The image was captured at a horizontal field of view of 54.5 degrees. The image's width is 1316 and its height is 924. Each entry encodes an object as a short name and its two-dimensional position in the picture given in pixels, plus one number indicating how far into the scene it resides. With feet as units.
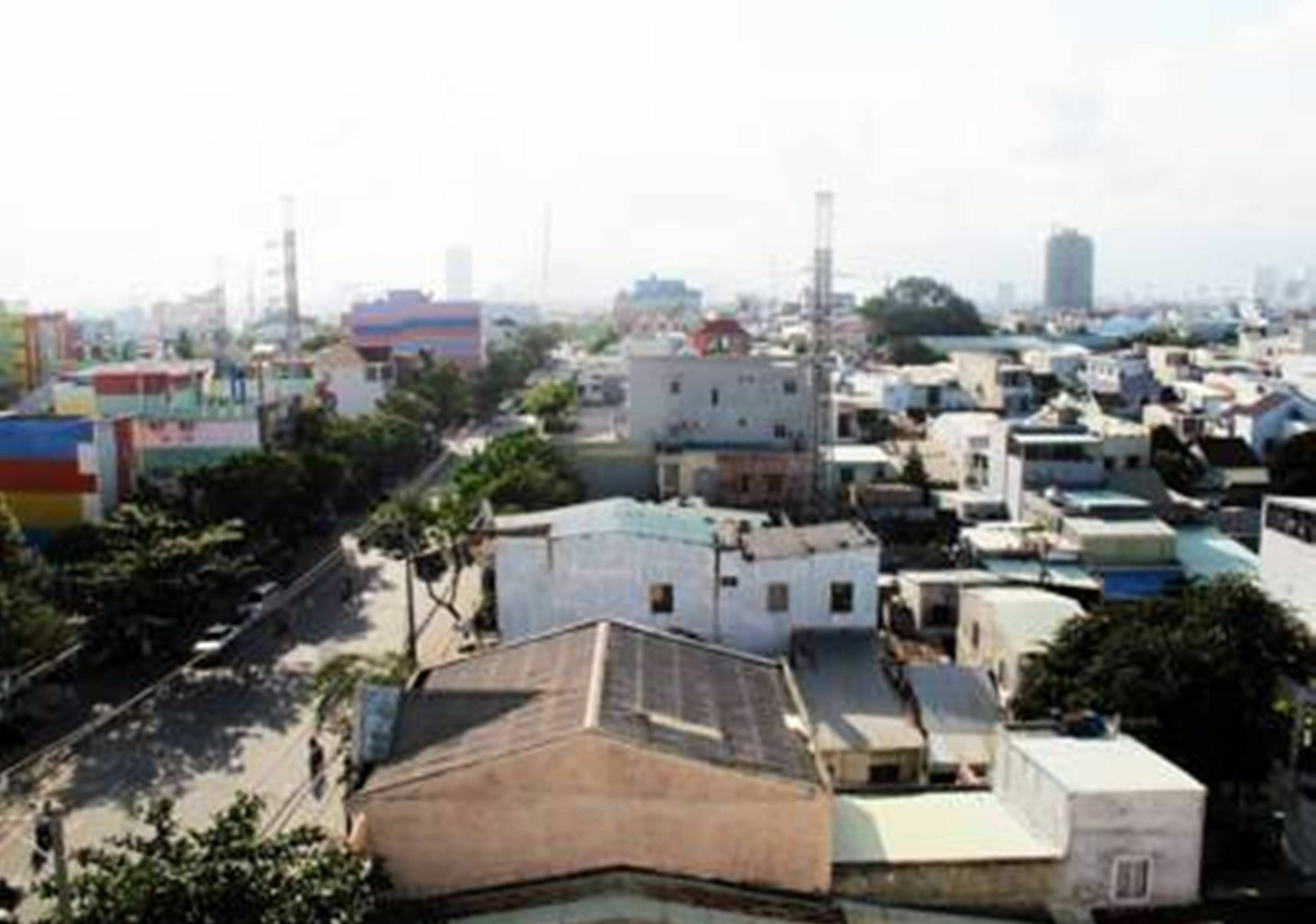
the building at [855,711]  77.92
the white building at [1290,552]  101.86
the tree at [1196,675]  70.13
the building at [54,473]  129.08
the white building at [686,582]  91.09
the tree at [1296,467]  159.84
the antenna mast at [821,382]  148.77
